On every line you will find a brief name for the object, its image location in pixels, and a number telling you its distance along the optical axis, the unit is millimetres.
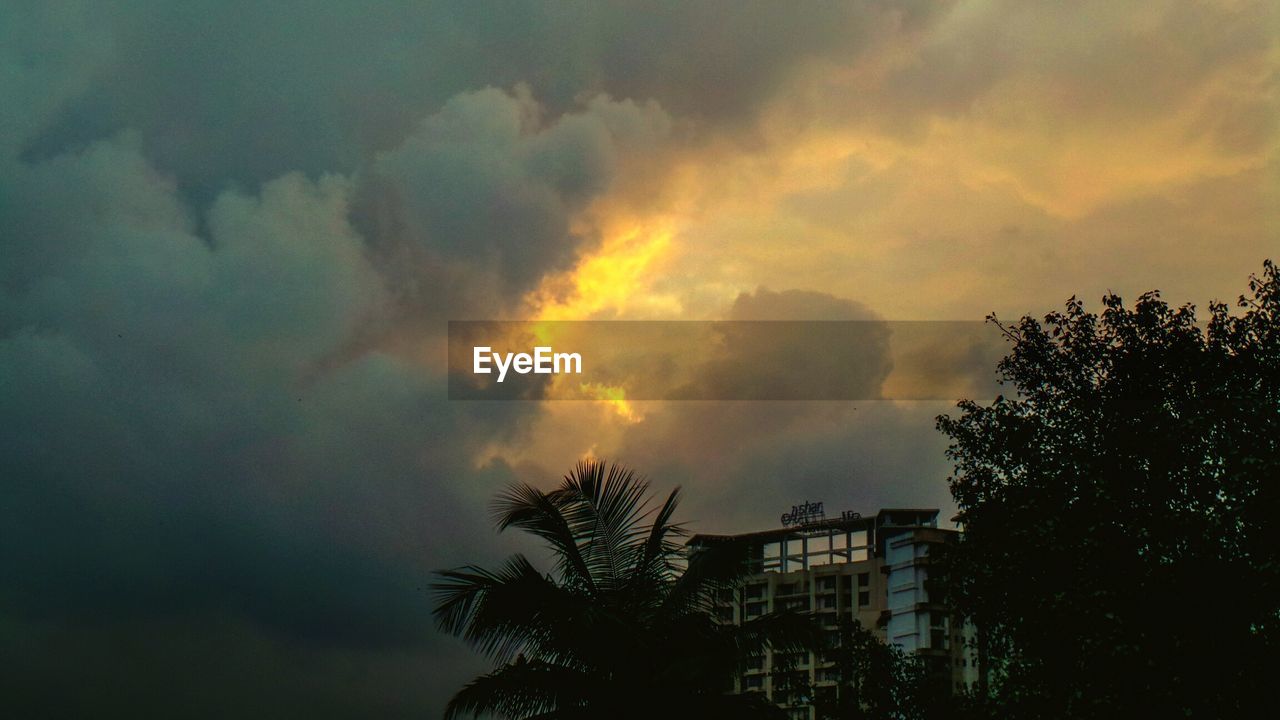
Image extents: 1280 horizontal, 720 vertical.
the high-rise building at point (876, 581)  119375
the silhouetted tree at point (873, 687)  31156
